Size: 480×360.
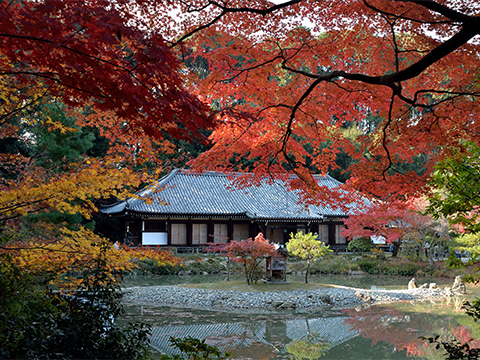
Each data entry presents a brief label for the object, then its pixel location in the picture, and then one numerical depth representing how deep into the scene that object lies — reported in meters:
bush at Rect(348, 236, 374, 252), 21.53
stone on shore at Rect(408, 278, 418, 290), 13.55
